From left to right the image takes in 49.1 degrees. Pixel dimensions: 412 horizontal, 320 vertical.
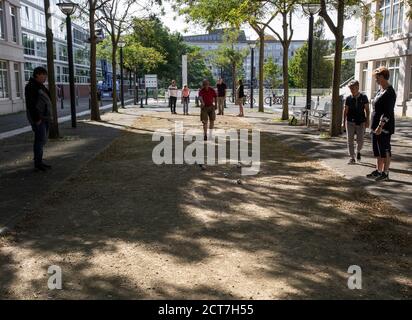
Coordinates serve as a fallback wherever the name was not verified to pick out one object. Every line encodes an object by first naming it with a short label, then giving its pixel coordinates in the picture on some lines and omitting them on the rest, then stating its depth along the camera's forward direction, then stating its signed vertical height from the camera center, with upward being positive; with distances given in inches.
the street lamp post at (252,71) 1265.1 +49.3
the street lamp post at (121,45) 1229.5 +123.4
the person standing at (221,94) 935.0 -10.1
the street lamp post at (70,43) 649.0 +69.4
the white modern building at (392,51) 952.9 +85.6
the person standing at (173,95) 1045.2 -12.7
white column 1547.4 +75.2
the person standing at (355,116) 368.8 -22.6
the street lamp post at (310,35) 625.6 +80.1
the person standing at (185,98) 998.8 -18.8
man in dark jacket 350.9 -12.8
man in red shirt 511.8 -13.2
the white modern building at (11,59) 1105.4 +79.4
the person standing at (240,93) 945.7 -8.3
